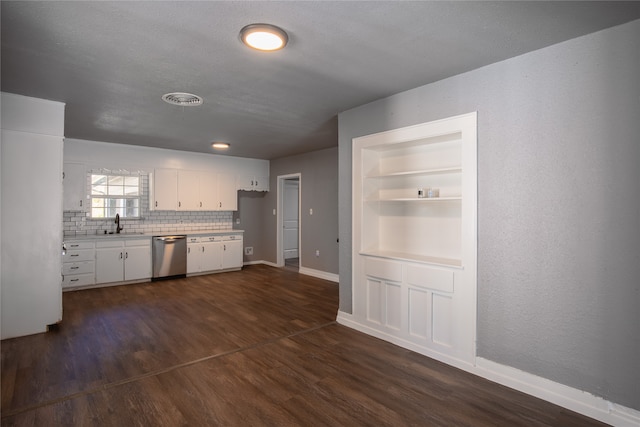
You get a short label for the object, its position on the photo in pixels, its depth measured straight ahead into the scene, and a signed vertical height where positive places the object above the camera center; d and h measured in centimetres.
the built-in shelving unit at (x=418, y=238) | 271 -24
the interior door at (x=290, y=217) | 788 -5
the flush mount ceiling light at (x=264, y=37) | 200 +113
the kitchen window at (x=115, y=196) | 574 +35
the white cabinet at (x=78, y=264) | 510 -77
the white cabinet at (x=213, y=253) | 625 -75
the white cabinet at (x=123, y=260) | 536 -76
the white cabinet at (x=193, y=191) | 615 +48
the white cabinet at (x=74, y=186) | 528 +47
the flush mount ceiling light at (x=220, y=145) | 565 +122
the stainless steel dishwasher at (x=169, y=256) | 589 -75
